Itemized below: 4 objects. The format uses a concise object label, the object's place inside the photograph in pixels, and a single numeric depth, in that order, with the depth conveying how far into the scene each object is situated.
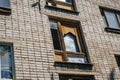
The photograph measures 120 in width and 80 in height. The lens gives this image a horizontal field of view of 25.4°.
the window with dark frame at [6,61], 7.98
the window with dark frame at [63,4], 10.81
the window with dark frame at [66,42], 9.56
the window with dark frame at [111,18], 11.91
